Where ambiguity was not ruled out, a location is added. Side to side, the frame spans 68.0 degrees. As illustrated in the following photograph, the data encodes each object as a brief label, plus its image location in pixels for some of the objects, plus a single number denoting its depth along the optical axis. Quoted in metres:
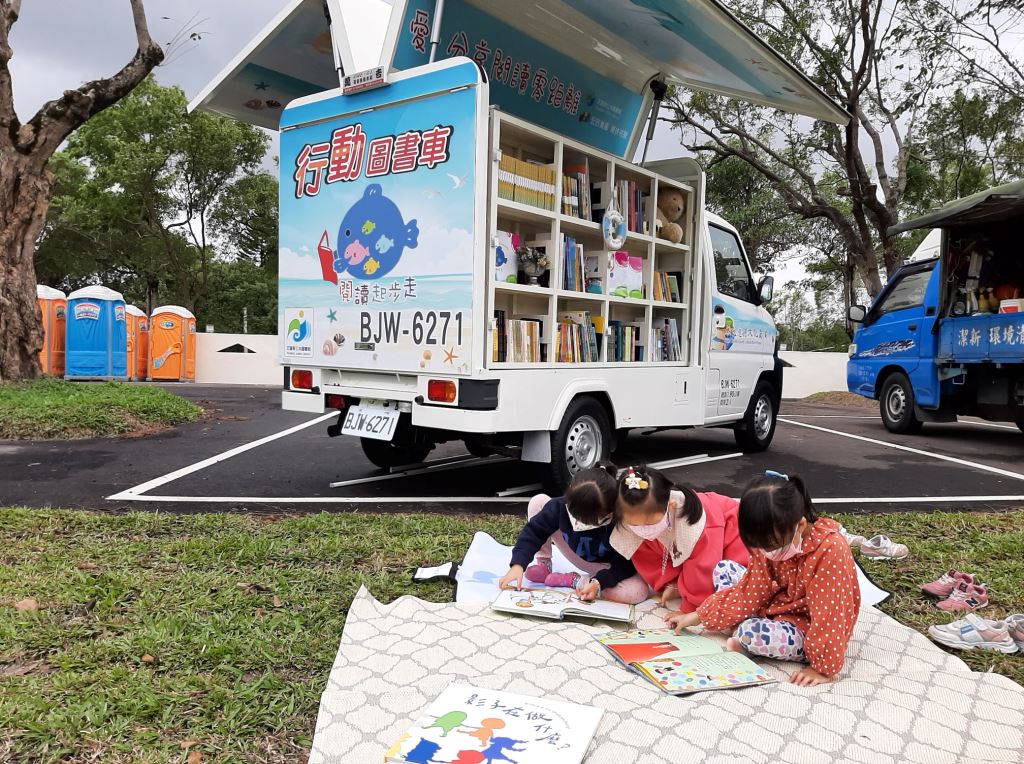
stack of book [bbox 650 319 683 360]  6.34
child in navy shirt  3.23
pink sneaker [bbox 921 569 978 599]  3.44
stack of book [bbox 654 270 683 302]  6.34
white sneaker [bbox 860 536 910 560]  3.96
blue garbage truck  8.32
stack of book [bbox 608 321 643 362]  5.81
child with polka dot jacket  2.44
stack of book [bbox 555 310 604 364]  5.38
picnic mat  2.12
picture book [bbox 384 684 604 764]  1.99
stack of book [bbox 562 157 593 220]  5.38
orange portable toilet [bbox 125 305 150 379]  17.41
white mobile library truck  4.69
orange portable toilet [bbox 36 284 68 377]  16.19
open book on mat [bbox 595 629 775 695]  2.46
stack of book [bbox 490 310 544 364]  4.85
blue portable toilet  16.28
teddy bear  6.36
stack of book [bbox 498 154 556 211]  4.80
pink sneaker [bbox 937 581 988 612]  3.29
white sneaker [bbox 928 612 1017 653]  2.86
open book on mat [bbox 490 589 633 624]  3.03
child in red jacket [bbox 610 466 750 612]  2.87
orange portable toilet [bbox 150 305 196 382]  17.55
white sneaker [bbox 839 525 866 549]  4.12
